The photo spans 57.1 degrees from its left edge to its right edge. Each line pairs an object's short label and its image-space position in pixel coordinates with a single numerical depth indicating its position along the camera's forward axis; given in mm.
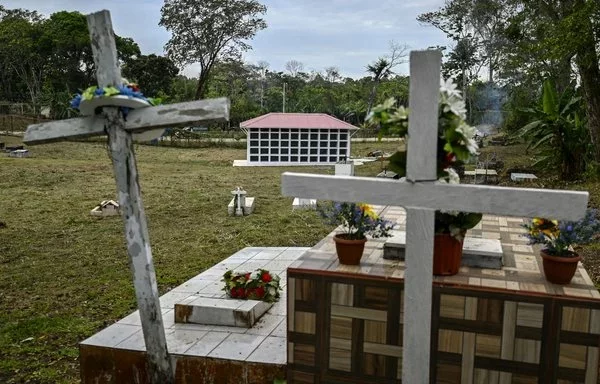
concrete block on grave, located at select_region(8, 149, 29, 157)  20897
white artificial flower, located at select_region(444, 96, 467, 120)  2474
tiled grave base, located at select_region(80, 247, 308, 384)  3568
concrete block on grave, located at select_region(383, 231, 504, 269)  3238
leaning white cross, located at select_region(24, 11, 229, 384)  2984
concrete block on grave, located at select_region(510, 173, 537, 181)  13766
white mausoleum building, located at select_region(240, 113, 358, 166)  22688
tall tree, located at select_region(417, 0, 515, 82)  31000
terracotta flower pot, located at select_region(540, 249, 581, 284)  2938
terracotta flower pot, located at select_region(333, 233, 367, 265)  3293
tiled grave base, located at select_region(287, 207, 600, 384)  2762
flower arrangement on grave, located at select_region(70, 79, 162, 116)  2945
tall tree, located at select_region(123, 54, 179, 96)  35188
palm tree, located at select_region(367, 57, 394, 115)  38688
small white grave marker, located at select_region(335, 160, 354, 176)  14680
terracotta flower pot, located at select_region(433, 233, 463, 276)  2963
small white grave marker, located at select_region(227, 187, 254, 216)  10610
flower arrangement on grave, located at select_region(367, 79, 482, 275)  2461
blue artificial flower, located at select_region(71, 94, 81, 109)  3014
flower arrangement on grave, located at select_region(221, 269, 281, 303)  4656
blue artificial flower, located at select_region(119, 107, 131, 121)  3092
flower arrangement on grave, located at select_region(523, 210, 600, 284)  2945
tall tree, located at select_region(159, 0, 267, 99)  35388
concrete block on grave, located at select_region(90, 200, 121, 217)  10656
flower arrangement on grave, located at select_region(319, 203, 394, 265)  3303
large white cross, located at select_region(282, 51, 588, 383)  2293
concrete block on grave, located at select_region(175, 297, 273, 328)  4180
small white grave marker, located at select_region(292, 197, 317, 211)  11086
